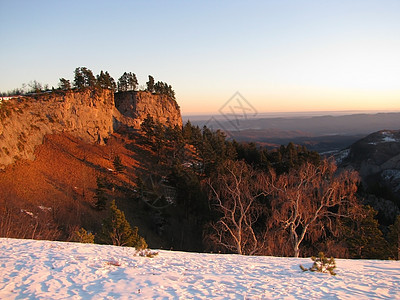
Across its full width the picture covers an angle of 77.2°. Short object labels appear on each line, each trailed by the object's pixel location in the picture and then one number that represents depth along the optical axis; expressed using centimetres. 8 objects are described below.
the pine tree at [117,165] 3925
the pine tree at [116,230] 1820
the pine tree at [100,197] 3019
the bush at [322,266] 900
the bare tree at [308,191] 1667
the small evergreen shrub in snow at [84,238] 1382
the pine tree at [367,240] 1873
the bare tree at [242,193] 1831
